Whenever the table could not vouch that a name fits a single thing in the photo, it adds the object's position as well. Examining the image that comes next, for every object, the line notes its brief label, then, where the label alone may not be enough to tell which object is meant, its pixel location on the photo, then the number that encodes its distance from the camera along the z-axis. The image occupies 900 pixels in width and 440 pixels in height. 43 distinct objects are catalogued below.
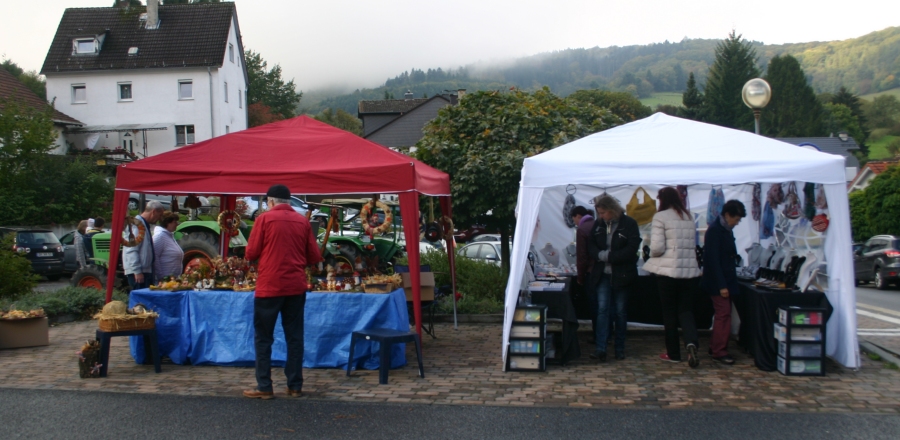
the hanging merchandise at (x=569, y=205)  10.16
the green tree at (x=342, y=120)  84.01
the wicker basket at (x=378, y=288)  7.41
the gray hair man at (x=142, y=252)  8.21
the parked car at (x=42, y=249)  18.92
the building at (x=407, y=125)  55.28
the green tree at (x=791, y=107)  67.88
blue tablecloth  7.29
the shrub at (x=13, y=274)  10.87
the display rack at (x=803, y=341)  6.85
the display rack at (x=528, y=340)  7.18
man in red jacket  6.00
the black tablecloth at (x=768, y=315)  7.13
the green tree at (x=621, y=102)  66.75
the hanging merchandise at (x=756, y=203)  9.66
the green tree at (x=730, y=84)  64.75
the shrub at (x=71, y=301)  10.49
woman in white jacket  7.23
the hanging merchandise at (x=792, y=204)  8.45
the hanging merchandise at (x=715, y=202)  10.09
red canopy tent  7.32
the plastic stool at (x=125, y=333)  7.01
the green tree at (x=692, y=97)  68.69
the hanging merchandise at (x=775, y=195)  8.93
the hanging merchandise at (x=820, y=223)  7.52
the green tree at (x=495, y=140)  11.18
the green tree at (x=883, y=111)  92.69
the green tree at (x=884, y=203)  23.67
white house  37.12
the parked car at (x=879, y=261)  19.30
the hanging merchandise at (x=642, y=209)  10.16
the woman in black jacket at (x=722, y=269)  7.27
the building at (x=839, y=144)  56.84
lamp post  10.03
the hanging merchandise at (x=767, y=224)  9.22
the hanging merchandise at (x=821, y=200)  7.67
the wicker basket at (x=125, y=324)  6.97
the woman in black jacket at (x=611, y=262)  7.46
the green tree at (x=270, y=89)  60.34
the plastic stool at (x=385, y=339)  6.62
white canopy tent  6.87
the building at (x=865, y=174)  37.43
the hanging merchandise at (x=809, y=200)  8.00
